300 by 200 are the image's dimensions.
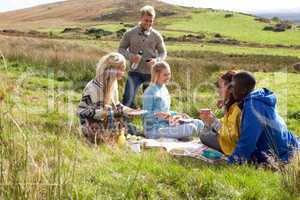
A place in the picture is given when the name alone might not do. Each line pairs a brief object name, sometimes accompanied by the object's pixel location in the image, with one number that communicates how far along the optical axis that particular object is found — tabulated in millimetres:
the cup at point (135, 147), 6674
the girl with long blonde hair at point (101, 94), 7211
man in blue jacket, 5805
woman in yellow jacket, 6191
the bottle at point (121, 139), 6954
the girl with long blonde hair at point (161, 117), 7867
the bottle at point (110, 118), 7199
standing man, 9039
